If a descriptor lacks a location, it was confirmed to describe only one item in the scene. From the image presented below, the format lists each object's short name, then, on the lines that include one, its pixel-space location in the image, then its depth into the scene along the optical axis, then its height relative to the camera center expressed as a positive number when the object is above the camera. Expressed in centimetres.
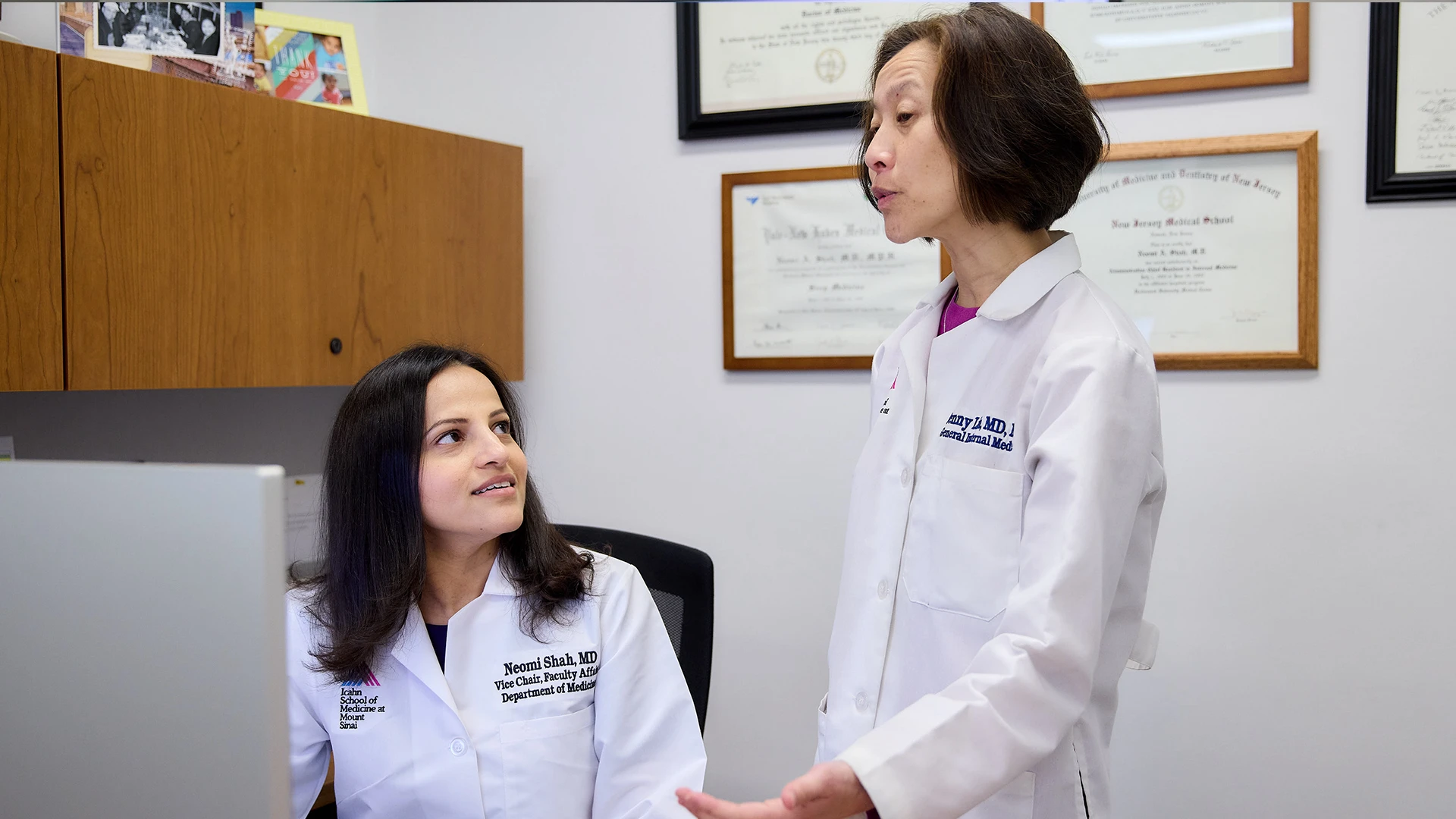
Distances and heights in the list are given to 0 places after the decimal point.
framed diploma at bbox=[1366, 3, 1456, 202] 178 +49
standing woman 98 -11
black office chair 158 -33
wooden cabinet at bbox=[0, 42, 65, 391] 151 +24
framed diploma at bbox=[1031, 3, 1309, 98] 187 +64
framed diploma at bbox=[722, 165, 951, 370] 218 +24
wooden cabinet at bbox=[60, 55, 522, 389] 165 +28
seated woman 132 -35
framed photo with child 204 +66
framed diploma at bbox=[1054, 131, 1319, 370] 187 +26
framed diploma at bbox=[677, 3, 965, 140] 218 +70
